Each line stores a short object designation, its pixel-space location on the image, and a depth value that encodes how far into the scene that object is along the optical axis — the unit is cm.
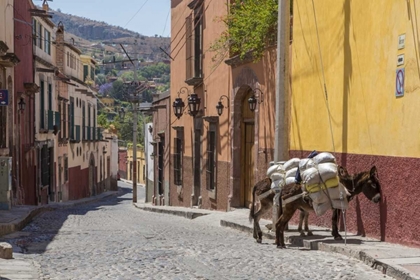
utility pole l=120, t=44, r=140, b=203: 4144
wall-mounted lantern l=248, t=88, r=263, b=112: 1836
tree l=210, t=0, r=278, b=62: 1647
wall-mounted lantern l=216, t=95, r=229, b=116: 2167
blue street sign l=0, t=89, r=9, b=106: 1894
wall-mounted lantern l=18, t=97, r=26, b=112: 2409
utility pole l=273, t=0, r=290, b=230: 1345
